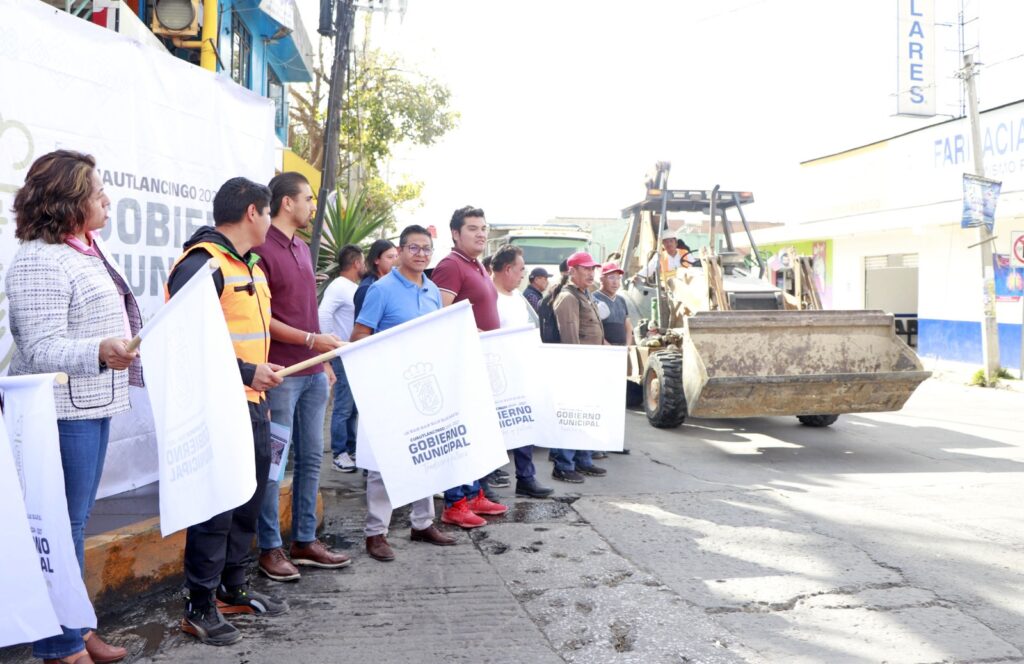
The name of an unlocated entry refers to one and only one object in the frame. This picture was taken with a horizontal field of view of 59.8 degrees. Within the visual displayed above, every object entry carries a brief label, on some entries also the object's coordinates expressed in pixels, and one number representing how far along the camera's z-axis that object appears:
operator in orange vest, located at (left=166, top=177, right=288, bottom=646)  3.76
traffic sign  14.91
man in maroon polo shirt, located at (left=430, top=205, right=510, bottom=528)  5.83
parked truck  17.38
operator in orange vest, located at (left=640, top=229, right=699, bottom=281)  11.52
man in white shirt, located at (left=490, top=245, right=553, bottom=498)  6.64
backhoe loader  8.55
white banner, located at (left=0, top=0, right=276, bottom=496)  4.19
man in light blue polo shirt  5.09
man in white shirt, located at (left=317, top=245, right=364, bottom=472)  7.72
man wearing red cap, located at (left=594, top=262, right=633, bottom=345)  8.45
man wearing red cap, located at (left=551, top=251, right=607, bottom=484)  7.33
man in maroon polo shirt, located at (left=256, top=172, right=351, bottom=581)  4.38
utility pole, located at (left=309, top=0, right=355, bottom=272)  9.74
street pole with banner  15.90
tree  24.06
